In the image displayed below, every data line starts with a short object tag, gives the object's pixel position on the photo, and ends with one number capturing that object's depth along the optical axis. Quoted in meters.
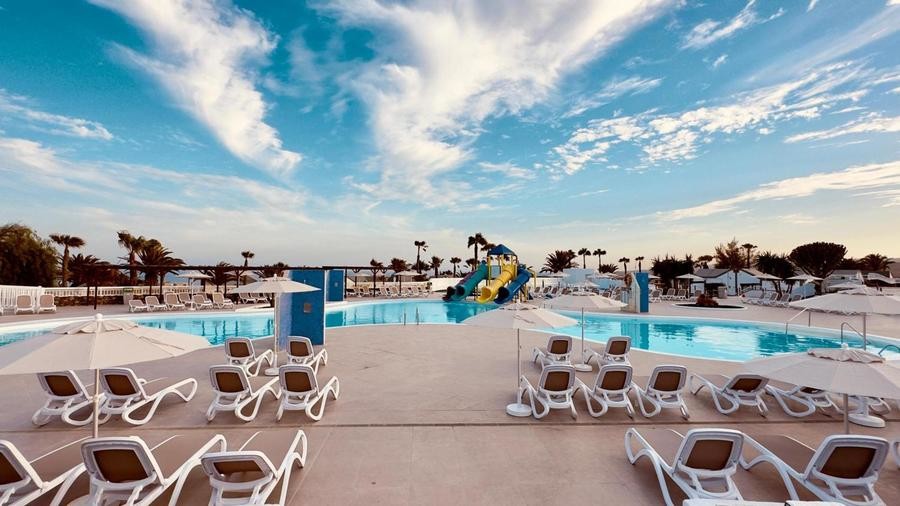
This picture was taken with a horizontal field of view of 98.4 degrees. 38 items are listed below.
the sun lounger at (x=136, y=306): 18.78
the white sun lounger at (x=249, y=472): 2.97
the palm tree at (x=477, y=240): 54.18
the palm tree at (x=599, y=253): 69.44
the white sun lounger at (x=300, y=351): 7.79
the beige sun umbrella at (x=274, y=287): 7.67
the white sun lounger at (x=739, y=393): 5.76
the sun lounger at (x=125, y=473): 2.96
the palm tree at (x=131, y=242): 31.98
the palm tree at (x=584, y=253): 66.81
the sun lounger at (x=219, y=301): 20.45
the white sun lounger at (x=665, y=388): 5.61
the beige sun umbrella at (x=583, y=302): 8.14
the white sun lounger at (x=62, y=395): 5.20
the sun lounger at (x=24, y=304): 18.02
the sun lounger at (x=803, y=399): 5.83
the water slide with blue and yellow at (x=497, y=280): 25.64
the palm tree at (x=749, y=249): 48.34
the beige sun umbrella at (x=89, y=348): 2.87
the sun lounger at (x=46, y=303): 18.33
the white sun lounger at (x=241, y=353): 7.64
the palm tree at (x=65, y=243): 30.22
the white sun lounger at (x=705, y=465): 3.30
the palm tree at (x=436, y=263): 68.06
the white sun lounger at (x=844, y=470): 3.13
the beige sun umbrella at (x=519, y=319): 5.82
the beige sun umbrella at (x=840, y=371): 2.84
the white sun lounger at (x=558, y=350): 8.21
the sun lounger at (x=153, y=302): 19.18
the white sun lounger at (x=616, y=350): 8.14
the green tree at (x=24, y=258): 27.12
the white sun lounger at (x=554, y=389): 5.59
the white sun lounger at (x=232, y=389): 5.38
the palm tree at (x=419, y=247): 64.88
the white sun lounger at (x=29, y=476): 2.94
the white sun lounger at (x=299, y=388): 5.43
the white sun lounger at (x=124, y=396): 5.28
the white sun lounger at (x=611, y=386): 5.62
